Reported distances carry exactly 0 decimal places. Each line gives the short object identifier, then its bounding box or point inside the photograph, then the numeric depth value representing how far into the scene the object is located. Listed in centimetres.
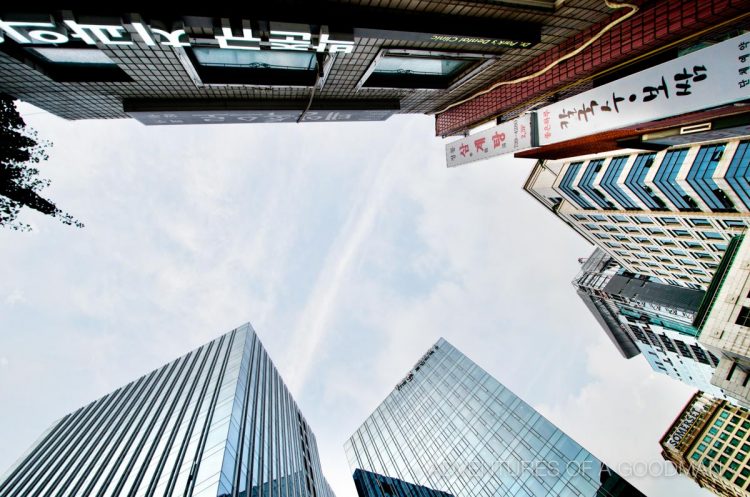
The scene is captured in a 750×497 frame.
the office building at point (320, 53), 1041
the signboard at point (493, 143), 1276
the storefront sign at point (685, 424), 6800
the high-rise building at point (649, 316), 5516
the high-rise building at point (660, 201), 3334
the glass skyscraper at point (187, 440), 3144
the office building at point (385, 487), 5338
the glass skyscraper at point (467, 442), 3584
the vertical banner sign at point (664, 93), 820
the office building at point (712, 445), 5582
